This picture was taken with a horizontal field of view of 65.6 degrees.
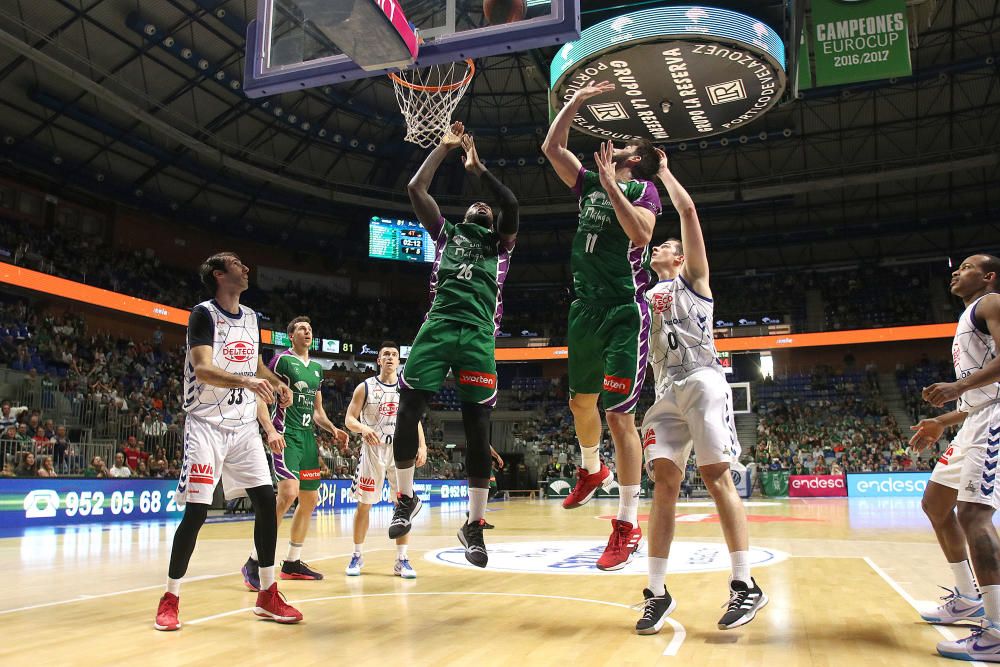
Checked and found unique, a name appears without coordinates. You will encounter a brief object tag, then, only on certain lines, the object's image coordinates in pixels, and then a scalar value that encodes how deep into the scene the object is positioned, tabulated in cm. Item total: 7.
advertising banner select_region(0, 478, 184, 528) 1391
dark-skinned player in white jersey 407
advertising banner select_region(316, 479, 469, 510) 2078
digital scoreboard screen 3148
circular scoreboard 1006
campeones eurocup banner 1060
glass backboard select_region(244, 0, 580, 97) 628
